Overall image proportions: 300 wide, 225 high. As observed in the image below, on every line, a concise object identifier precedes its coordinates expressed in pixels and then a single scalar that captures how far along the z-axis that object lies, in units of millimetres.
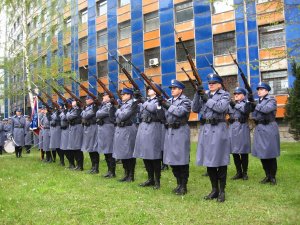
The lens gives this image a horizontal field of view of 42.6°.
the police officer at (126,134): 8734
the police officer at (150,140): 7848
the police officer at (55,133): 12547
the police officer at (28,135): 17312
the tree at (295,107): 13003
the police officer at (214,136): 6508
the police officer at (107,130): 9711
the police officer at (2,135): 19998
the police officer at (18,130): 16562
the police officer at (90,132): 10383
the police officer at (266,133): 7965
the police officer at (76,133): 11148
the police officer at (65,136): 11680
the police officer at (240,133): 8875
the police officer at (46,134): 13500
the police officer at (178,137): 7145
